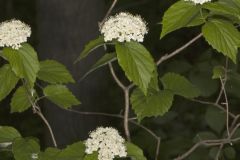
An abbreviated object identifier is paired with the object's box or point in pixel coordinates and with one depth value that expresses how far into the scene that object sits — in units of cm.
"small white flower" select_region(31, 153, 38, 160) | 147
